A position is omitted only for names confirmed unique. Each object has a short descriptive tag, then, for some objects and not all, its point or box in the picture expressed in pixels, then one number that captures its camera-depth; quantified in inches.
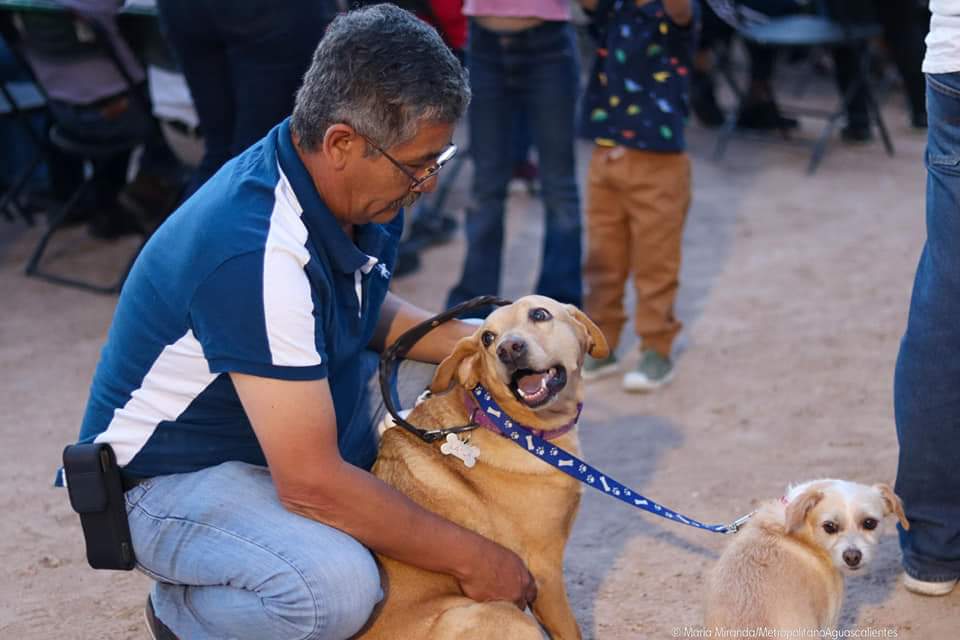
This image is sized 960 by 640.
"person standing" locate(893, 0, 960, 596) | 116.2
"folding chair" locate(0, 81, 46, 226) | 254.4
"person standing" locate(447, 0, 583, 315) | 198.8
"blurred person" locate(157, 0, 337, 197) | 187.8
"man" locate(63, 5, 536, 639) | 97.2
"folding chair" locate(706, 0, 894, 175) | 313.7
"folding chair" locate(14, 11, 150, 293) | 225.5
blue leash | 113.0
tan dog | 108.6
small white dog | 106.1
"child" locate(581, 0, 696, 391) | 186.2
